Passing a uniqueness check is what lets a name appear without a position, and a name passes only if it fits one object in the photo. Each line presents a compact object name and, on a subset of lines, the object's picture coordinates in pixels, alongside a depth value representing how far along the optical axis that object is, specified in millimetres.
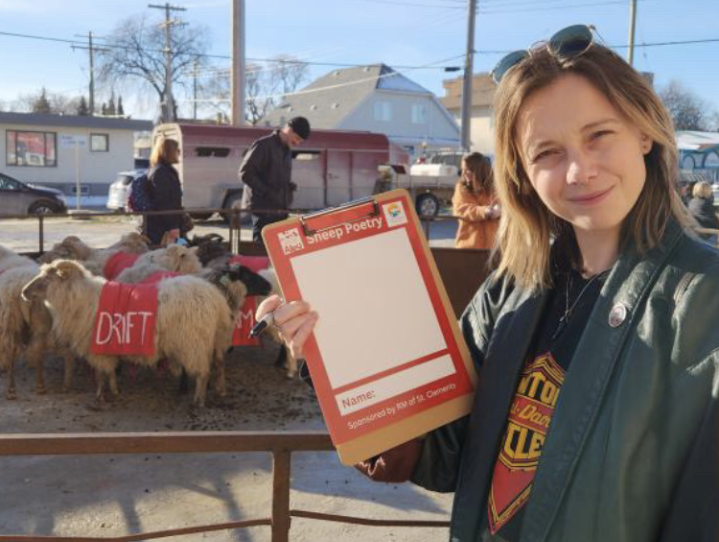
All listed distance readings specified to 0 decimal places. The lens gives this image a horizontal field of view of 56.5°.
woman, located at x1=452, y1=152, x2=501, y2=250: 6676
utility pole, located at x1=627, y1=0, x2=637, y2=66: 35125
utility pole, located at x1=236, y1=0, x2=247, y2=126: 20141
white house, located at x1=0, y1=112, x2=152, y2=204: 31328
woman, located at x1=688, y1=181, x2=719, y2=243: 10252
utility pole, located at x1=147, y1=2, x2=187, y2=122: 50625
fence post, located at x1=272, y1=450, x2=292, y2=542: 1888
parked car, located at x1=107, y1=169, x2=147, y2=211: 22188
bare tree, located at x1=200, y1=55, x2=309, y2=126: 63938
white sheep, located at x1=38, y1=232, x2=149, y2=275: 7082
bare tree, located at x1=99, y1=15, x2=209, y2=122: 58438
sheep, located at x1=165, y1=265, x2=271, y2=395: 6105
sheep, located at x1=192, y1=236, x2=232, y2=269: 7168
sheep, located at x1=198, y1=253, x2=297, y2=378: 6555
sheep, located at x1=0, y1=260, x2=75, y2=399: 5902
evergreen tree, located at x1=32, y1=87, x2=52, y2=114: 65438
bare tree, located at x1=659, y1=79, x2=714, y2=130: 73000
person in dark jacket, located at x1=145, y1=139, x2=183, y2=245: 7633
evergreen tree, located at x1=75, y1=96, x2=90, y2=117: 65500
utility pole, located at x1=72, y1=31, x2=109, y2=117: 66438
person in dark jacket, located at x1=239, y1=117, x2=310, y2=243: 7762
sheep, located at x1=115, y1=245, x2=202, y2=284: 6648
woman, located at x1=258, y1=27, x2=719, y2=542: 1019
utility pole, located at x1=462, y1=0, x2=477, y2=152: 27922
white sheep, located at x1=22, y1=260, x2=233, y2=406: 5621
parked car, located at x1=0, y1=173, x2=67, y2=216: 21266
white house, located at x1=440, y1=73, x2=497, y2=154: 68000
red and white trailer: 19766
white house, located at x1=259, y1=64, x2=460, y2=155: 52812
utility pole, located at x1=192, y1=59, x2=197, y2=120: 60062
